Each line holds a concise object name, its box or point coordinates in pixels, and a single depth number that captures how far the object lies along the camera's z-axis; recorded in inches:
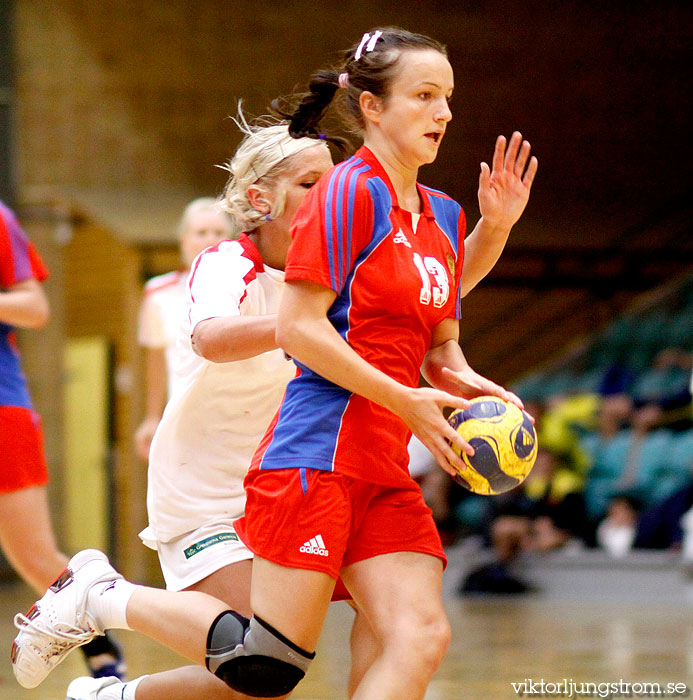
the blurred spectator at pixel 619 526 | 687.7
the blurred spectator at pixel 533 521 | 673.0
